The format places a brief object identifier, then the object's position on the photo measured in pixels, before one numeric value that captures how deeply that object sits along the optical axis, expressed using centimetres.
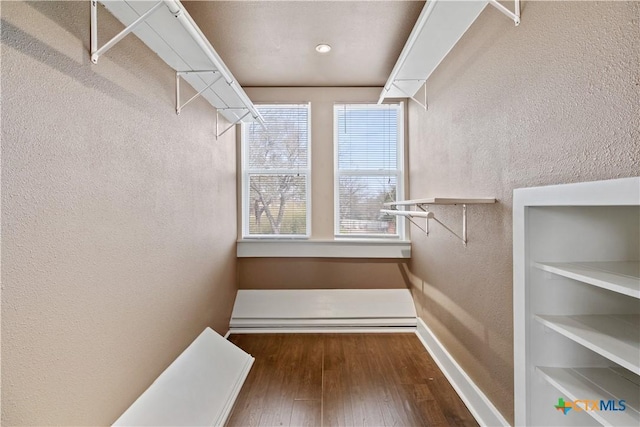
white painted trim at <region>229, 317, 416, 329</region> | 276
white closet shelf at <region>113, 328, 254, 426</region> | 139
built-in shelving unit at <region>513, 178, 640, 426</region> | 90
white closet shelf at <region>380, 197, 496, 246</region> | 147
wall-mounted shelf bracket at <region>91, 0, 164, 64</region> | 112
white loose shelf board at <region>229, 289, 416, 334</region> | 276
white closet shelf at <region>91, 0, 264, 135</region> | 114
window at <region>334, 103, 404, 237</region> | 307
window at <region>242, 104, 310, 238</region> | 306
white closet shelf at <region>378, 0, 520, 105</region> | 138
